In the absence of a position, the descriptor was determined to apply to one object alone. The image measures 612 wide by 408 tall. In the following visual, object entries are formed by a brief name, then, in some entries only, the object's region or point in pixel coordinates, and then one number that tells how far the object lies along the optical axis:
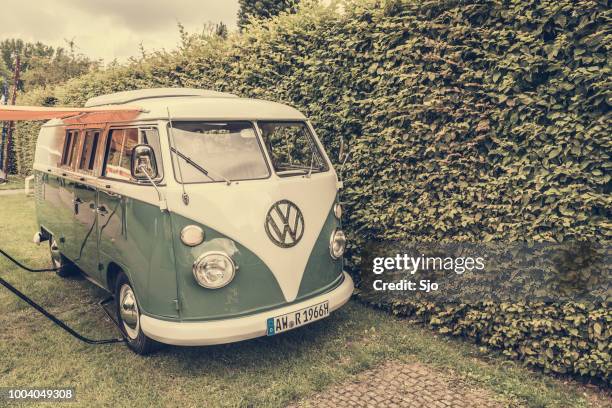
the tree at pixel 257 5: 28.25
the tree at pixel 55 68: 29.77
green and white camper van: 3.79
